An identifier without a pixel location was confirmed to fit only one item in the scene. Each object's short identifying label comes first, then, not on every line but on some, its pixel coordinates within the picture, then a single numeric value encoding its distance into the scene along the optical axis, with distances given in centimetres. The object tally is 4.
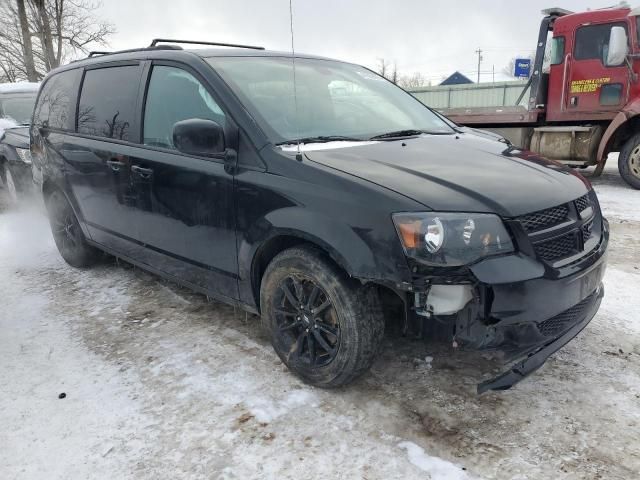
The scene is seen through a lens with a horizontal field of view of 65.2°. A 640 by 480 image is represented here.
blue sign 988
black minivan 212
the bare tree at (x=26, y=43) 2211
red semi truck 787
